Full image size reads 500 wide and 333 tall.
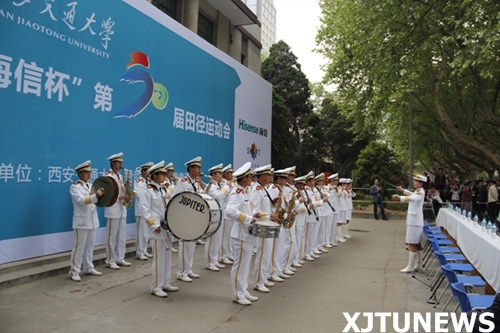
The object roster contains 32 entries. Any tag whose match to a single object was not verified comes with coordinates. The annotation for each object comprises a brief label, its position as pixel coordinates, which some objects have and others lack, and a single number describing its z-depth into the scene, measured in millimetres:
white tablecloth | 5211
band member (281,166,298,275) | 7516
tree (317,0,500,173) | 11500
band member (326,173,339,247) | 11223
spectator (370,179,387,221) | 18125
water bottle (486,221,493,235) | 6555
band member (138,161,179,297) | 5918
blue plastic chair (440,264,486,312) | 4734
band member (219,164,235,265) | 8578
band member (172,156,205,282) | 6887
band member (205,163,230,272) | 7982
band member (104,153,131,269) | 7594
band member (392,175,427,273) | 8070
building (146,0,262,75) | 14156
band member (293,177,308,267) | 7888
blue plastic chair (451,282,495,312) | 3883
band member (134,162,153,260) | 8523
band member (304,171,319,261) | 9177
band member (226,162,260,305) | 5664
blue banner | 6570
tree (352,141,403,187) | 24859
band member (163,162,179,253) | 8461
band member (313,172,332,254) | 9879
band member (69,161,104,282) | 6637
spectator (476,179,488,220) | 18797
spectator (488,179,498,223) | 17125
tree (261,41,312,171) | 32031
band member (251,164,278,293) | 6348
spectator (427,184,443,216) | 16011
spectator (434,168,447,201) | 21922
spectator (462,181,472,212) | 18547
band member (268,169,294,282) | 6664
